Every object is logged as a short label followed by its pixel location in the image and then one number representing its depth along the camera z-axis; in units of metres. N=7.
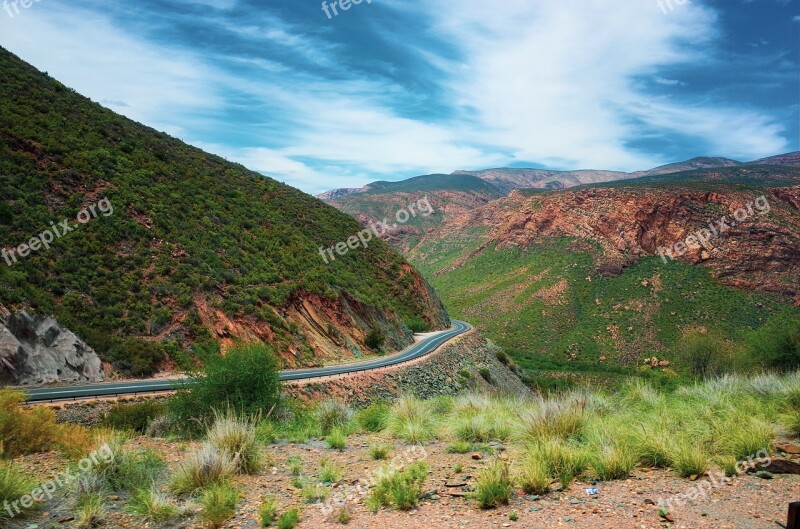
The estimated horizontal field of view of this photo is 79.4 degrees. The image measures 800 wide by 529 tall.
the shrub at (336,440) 9.84
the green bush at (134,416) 12.42
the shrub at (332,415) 12.26
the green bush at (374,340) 40.00
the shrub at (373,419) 11.64
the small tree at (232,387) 12.28
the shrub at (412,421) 9.96
